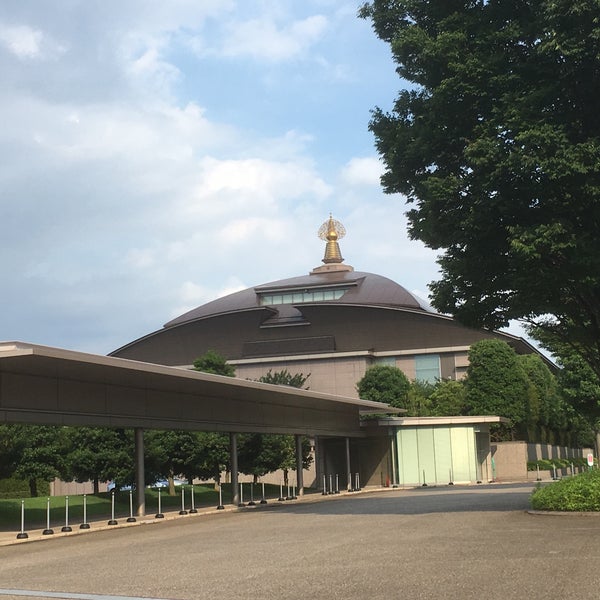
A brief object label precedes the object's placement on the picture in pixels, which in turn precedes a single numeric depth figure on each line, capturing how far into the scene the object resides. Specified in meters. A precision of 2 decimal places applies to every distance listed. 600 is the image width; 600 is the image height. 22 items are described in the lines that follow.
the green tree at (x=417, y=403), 64.50
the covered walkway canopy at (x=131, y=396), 22.97
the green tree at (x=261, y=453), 44.22
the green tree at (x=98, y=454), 35.94
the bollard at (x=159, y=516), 28.03
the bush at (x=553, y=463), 61.66
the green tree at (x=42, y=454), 35.69
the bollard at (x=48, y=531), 23.05
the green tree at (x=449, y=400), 64.56
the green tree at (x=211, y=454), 39.72
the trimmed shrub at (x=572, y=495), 19.31
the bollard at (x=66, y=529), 23.60
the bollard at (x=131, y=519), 26.75
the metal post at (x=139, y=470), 28.45
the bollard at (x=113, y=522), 25.83
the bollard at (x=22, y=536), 21.77
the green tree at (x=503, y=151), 18.80
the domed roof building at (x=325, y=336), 83.38
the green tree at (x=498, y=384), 63.53
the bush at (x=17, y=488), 46.82
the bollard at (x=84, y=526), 24.43
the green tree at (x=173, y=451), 38.22
